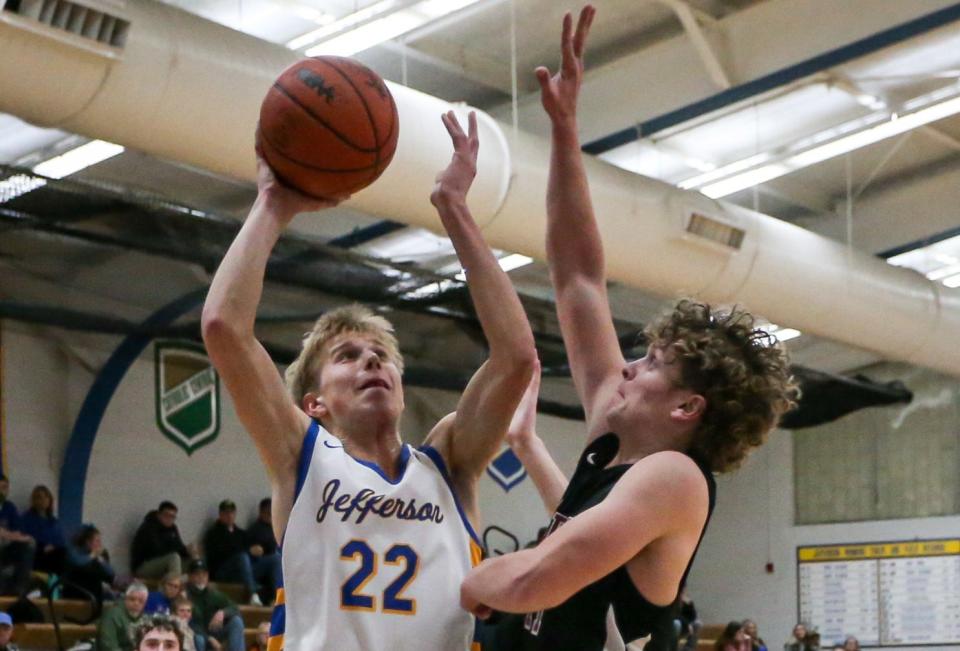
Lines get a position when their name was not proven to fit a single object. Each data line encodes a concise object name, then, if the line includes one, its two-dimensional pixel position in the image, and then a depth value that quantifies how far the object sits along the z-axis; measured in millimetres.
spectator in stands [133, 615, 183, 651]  6777
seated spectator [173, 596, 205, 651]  12234
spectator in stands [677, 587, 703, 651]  14811
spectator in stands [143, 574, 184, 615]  12938
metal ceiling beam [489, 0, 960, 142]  11328
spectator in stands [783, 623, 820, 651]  17906
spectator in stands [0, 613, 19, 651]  10289
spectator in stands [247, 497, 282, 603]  15789
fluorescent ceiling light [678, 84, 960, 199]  13234
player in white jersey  3109
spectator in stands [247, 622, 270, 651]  12664
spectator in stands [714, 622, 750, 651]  13414
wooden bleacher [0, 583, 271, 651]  11852
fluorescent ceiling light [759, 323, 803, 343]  18016
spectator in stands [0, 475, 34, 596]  13078
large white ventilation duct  7562
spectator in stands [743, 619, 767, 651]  15930
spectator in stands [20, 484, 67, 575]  13641
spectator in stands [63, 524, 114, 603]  13625
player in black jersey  2770
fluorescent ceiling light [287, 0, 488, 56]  10258
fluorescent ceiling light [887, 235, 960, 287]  17516
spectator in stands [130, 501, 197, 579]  14969
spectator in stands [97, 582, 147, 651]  11414
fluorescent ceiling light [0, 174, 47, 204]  9750
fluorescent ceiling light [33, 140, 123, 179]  12539
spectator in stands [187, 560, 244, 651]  12969
